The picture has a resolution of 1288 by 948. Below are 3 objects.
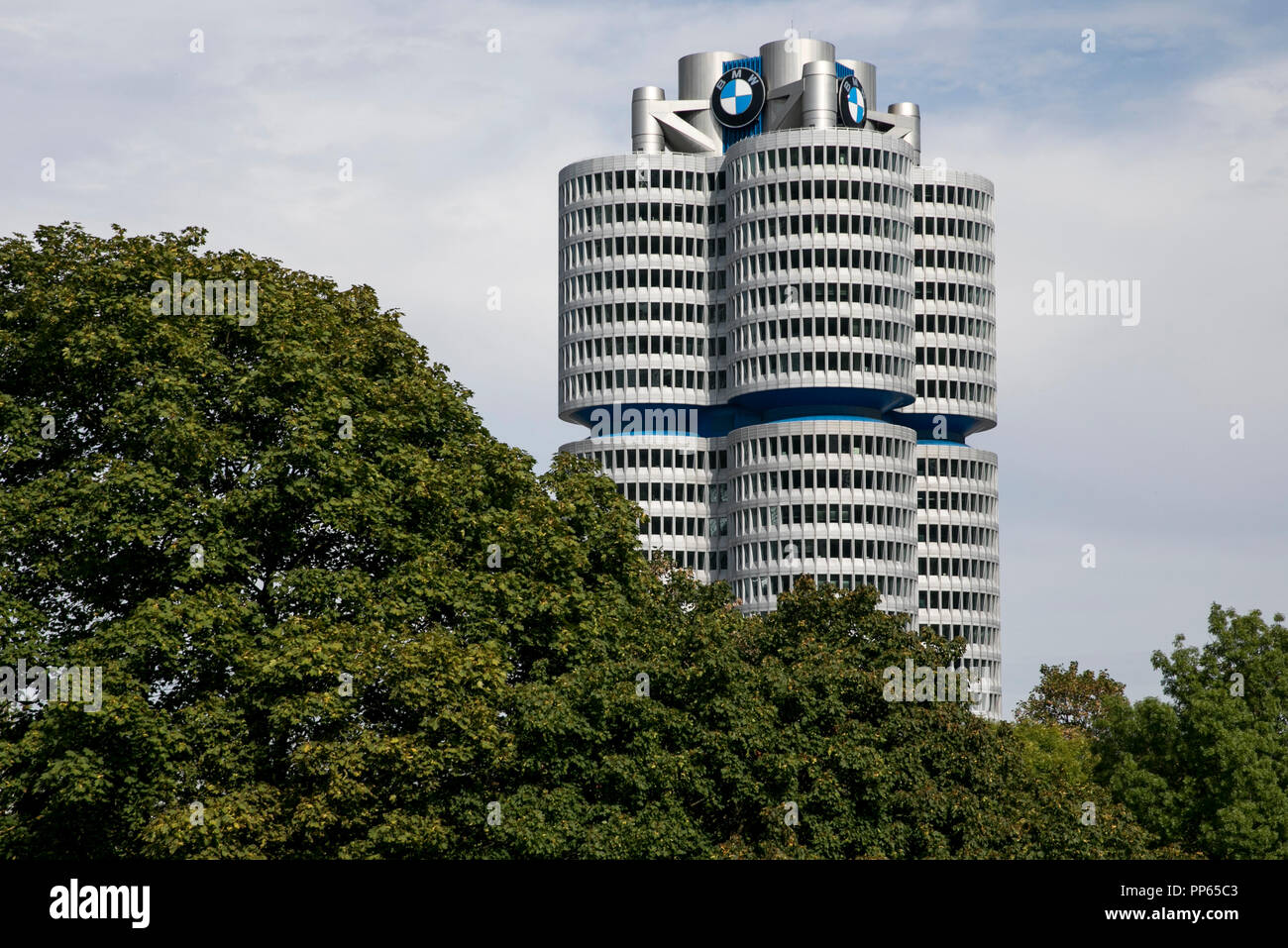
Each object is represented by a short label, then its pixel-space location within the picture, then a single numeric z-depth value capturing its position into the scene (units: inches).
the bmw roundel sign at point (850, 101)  7568.9
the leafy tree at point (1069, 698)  6166.3
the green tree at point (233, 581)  1517.0
